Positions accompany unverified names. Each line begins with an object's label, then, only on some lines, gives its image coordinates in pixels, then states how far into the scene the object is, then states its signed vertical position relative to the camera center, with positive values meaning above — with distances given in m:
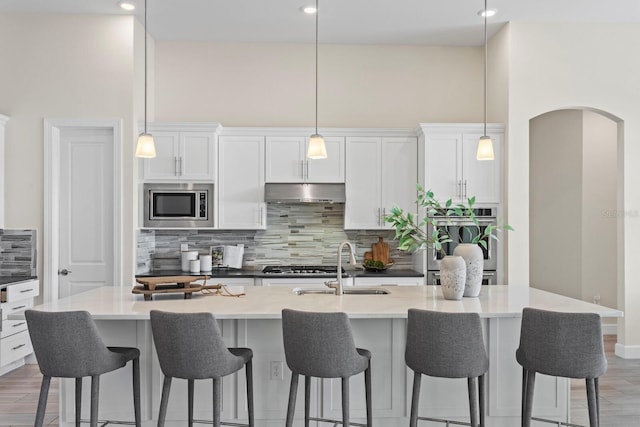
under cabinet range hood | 5.46 +0.22
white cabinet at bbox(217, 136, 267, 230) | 5.51 +0.37
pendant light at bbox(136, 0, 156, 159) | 3.66 +0.45
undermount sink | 4.00 -0.56
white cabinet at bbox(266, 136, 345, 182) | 5.52 +0.52
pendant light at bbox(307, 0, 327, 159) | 3.75 +0.46
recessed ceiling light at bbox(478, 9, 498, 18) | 5.01 +1.87
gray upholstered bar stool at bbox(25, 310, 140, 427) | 2.75 -0.66
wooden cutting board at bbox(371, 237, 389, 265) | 5.73 -0.39
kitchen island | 3.30 -1.01
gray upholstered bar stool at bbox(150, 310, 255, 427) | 2.75 -0.68
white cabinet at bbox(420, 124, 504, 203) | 5.36 +0.46
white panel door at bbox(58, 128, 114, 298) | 5.22 +0.01
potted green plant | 3.42 -0.30
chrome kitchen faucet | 3.62 -0.49
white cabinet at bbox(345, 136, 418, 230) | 5.56 +0.38
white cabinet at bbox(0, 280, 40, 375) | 4.62 -0.98
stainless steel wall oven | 5.26 -0.25
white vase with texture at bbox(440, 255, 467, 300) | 3.41 -0.38
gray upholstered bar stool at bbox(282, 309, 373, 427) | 2.76 -0.67
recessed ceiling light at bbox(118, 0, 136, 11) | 4.85 +1.87
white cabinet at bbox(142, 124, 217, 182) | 5.40 +0.59
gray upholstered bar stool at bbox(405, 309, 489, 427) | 2.76 -0.66
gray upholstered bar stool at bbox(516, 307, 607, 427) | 2.73 -0.66
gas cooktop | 5.30 -0.55
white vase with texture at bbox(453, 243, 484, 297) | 3.52 -0.33
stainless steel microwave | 5.38 +0.09
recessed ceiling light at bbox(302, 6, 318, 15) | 4.98 +1.88
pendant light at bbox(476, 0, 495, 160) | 3.83 +0.46
